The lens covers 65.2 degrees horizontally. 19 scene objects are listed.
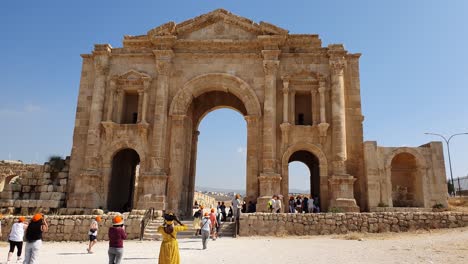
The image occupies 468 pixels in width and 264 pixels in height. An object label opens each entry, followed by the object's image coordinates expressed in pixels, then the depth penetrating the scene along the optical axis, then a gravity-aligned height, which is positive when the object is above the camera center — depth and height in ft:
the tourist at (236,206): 51.57 +0.75
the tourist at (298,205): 65.86 +1.39
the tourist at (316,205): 62.64 +1.47
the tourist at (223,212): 59.03 -0.18
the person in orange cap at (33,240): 25.59 -2.36
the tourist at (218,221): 52.93 -1.46
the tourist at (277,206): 56.03 +0.94
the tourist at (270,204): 55.26 +1.19
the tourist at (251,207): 60.39 +0.66
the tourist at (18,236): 32.35 -2.65
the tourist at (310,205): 61.00 +1.32
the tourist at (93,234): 37.86 -2.78
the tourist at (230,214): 61.72 -0.48
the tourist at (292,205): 63.16 +1.31
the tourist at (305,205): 64.30 +1.38
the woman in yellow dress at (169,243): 20.90 -1.91
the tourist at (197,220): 50.63 -1.34
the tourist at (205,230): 38.86 -2.06
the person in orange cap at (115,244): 23.18 -2.24
